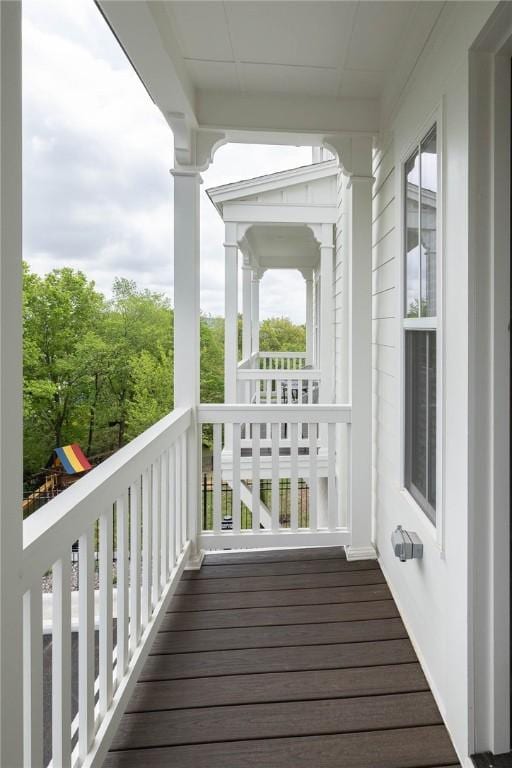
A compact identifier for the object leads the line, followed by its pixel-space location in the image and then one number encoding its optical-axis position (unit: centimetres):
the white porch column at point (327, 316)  489
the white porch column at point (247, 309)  700
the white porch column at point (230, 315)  492
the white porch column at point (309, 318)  894
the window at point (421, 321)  194
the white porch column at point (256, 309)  823
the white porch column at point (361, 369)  300
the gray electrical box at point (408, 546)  200
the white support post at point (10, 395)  90
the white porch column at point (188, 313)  288
